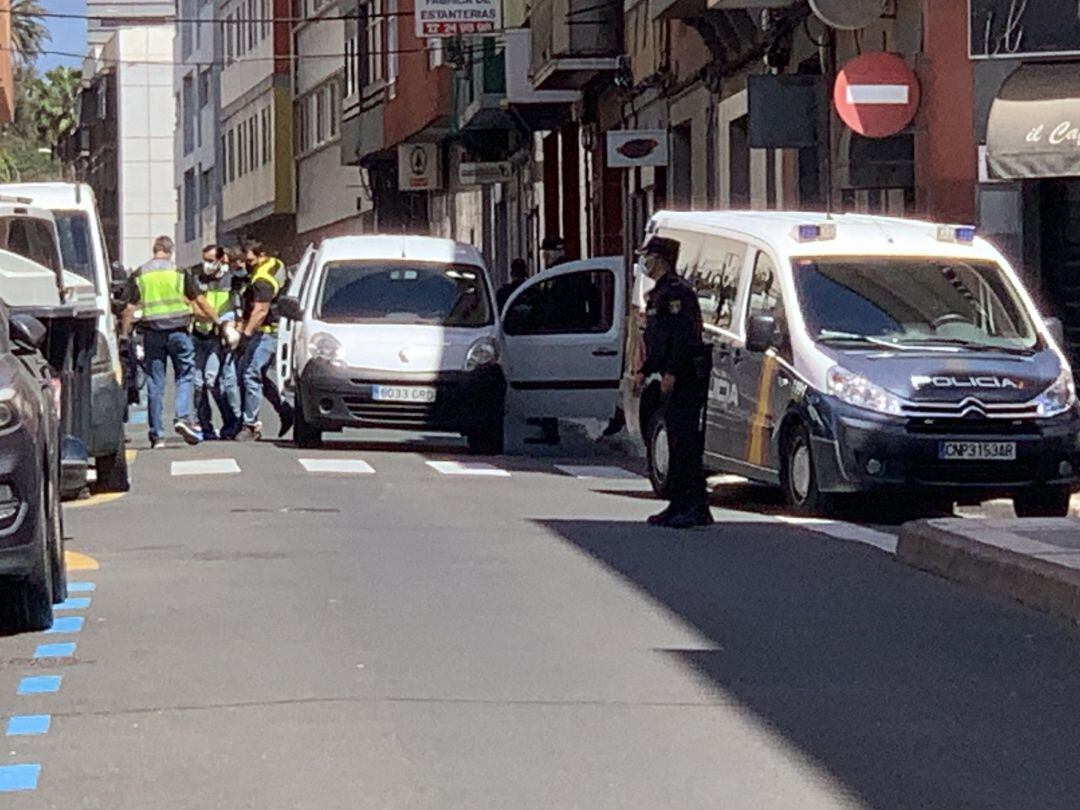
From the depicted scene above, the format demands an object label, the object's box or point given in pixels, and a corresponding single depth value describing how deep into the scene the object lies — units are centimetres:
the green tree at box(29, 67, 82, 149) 13300
